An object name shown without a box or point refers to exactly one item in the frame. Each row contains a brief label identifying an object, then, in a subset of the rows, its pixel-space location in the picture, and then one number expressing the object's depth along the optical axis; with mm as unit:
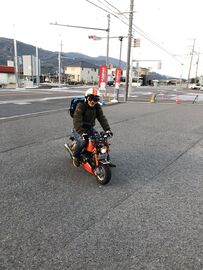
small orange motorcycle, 4375
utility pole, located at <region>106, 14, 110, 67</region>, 23323
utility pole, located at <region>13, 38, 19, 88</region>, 40119
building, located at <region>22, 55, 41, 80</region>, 44469
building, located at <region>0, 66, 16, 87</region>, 49212
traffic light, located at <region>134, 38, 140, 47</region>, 22230
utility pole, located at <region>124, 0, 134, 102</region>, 20516
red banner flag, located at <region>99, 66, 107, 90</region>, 19766
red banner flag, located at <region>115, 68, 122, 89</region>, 20516
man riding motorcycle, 4576
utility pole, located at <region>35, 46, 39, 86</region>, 46300
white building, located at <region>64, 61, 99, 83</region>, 91950
